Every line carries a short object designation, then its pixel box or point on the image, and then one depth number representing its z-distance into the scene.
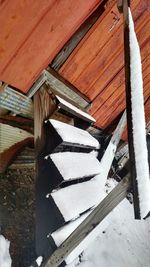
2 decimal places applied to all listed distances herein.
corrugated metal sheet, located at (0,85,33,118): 1.55
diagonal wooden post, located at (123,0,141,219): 1.19
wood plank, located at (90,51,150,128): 2.63
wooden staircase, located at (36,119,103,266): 1.65
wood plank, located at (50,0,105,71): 1.79
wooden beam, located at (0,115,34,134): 1.81
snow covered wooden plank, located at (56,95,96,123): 1.74
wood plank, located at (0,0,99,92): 1.47
